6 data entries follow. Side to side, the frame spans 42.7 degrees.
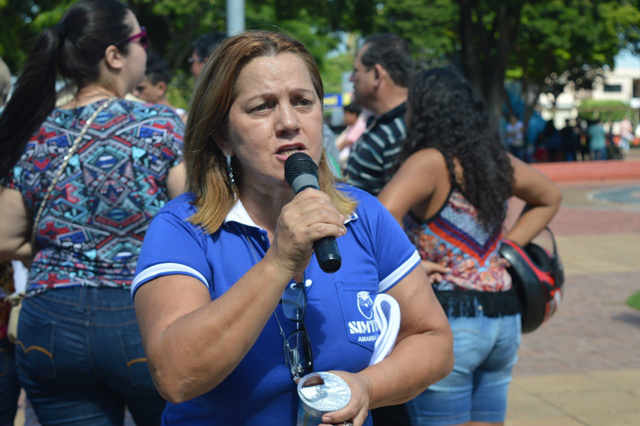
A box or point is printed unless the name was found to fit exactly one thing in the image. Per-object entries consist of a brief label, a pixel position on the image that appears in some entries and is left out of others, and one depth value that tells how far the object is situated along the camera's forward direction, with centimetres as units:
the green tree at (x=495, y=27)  2858
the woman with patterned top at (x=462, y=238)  322
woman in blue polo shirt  173
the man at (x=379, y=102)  391
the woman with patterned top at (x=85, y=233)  267
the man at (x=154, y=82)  575
